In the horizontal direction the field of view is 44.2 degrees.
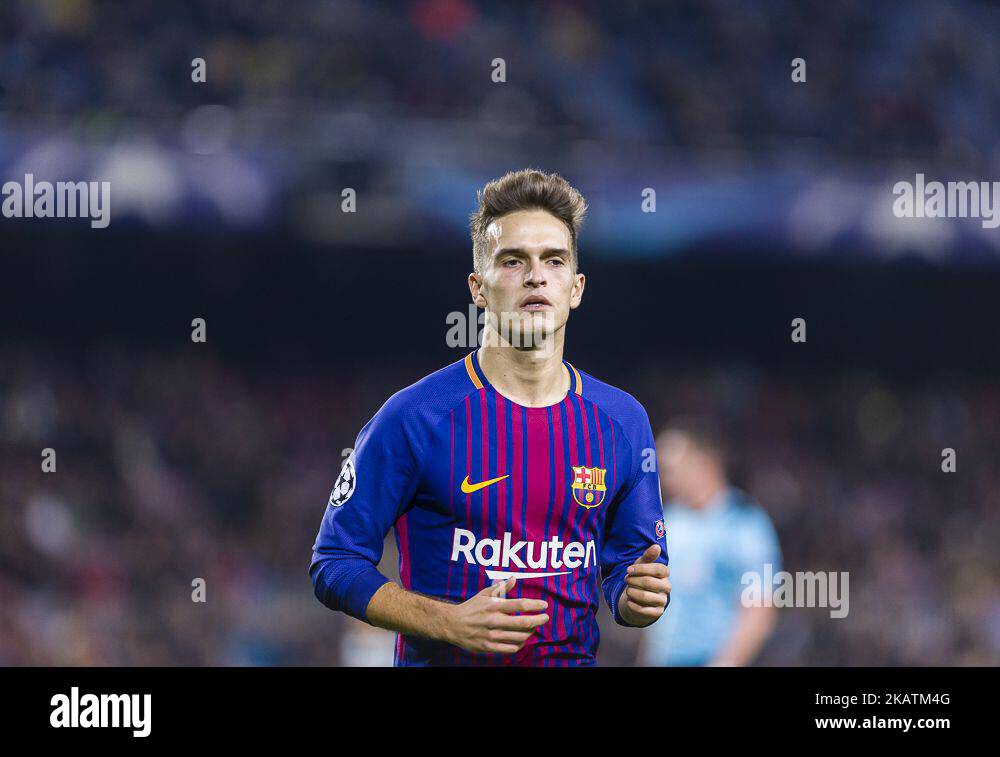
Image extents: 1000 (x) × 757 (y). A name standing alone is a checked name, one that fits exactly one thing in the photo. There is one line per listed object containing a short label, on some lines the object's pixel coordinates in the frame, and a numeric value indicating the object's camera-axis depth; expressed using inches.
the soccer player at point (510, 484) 128.3
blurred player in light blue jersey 239.6
